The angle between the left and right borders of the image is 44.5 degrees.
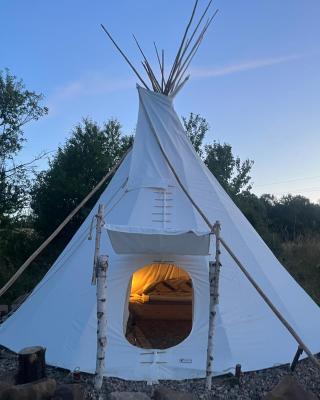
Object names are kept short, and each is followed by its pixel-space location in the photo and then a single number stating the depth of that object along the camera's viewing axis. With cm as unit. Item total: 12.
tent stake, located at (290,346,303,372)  405
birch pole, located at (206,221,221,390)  365
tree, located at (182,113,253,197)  1401
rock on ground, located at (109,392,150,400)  320
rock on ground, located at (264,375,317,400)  318
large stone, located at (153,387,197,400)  316
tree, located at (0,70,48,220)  1010
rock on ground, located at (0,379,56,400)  314
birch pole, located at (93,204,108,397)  350
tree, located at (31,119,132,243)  1094
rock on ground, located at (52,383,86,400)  315
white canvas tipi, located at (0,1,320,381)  416
